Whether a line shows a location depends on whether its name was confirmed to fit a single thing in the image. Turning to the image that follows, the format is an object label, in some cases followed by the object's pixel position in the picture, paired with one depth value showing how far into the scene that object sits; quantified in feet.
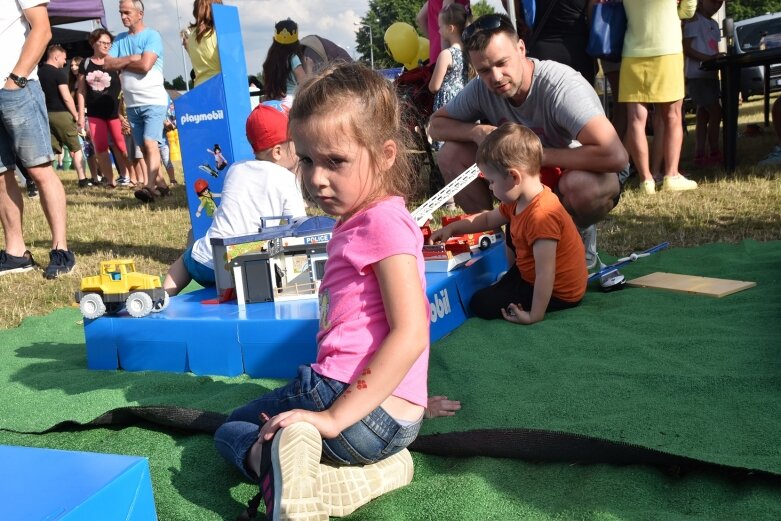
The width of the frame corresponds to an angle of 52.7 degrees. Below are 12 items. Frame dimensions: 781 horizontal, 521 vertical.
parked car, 30.89
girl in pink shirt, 5.32
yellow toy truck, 9.28
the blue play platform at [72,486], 4.26
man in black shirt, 30.45
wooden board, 10.10
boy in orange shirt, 9.41
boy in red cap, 10.80
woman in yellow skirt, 17.38
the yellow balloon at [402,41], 29.71
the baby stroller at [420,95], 21.16
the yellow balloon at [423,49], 30.86
